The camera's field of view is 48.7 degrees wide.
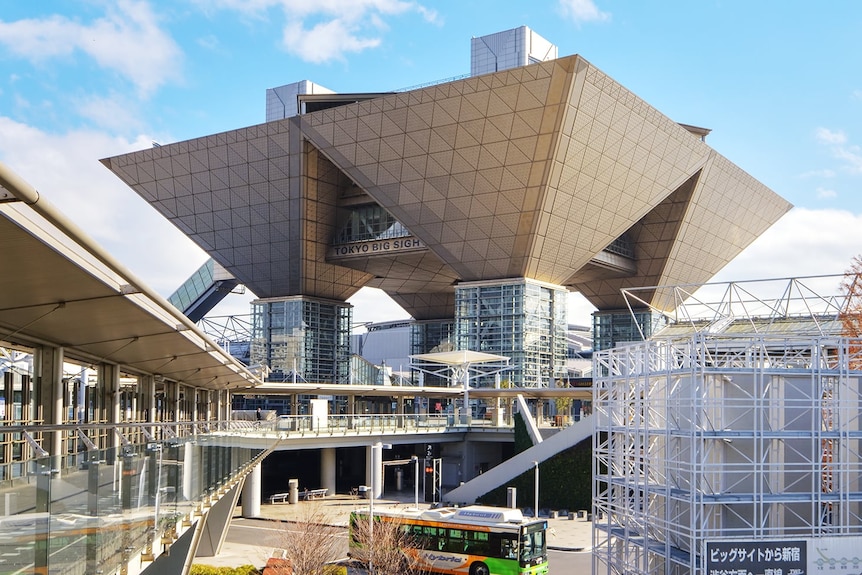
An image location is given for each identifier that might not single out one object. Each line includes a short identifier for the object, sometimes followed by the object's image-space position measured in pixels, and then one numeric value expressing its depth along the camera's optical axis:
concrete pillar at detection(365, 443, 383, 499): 53.78
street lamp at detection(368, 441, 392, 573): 53.12
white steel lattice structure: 23.58
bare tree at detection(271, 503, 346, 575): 28.84
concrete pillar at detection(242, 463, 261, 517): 46.73
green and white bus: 31.42
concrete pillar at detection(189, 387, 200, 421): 36.38
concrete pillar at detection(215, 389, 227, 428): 44.03
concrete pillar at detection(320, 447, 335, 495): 55.59
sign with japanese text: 21.94
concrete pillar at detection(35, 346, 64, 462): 15.34
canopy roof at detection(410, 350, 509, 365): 61.41
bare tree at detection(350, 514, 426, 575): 30.86
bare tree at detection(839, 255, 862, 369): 44.66
